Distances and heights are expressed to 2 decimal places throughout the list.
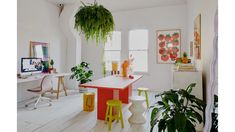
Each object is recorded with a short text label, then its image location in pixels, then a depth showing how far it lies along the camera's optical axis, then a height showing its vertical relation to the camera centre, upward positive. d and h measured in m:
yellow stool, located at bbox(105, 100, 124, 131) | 2.82 -0.87
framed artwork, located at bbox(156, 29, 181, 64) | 5.52 +0.66
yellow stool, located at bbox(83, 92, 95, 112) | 3.76 -0.86
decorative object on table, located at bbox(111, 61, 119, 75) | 4.05 -0.10
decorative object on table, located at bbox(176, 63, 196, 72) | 2.81 -0.06
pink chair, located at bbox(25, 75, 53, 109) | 4.00 -0.57
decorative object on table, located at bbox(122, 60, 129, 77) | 3.69 -0.09
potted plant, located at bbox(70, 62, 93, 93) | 5.34 -0.33
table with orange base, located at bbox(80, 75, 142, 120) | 2.78 -0.36
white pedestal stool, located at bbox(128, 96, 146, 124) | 3.01 -0.87
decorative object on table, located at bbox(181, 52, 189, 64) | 3.61 +0.09
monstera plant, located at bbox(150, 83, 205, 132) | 1.55 -0.51
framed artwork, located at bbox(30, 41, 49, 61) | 4.86 +0.44
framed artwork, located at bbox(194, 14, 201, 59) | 2.97 +0.50
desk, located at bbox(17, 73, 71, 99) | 3.90 -0.36
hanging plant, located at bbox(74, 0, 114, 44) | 2.67 +0.73
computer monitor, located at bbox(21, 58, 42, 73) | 4.35 +0.00
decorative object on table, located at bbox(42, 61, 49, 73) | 5.04 -0.10
